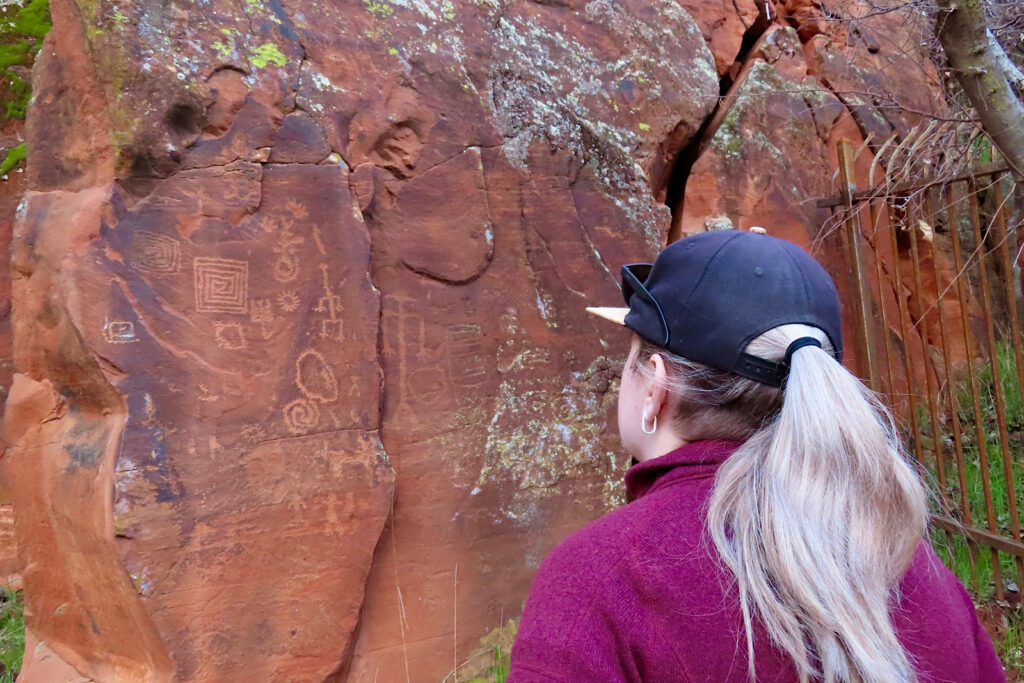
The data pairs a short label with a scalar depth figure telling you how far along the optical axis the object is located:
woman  0.98
